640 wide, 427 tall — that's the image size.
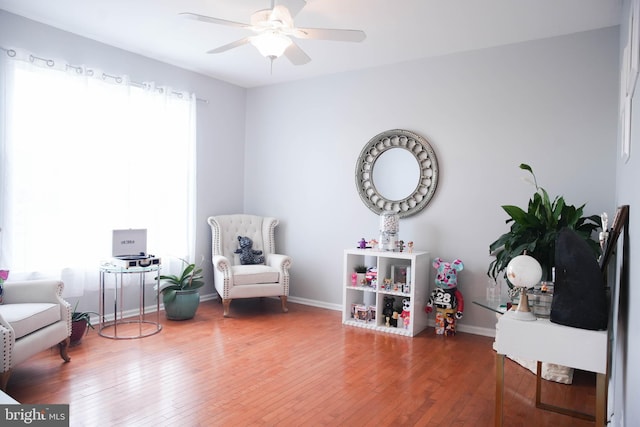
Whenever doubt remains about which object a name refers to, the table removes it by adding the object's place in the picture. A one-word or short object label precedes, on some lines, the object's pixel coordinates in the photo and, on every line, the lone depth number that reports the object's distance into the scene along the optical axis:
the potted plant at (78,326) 3.51
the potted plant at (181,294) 4.38
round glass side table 3.87
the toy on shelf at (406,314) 4.17
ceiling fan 2.76
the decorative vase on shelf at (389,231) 4.33
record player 3.86
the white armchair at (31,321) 2.61
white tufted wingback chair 4.55
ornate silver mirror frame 4.41
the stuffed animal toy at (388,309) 4.27
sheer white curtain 3.60
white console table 1.87
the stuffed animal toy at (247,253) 5.02
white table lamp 2.04
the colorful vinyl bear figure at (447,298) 4.10
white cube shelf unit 4.09
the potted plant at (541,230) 3.08
